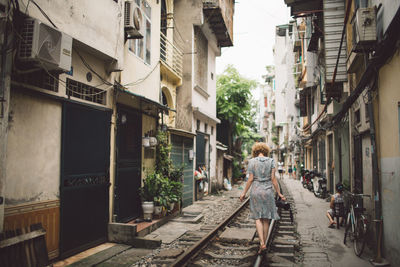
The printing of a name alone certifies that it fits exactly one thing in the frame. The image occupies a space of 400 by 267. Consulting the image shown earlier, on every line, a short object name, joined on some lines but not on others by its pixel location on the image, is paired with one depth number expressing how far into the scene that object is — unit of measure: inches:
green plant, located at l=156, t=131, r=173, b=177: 418.3
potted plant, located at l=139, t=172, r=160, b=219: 349.4
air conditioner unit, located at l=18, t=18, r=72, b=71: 187.6
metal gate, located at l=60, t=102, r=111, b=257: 236.4
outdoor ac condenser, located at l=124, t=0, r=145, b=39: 309.0
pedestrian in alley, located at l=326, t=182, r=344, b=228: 338.6
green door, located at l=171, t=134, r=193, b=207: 486.6
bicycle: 254.7
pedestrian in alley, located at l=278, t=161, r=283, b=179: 1181.2
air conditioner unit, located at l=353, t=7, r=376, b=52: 257.3
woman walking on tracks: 237.8
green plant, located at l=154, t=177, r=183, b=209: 362.9
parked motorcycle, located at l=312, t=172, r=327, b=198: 649.0
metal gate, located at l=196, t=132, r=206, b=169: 615.5
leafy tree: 910.4
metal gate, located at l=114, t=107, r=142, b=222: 318.7
